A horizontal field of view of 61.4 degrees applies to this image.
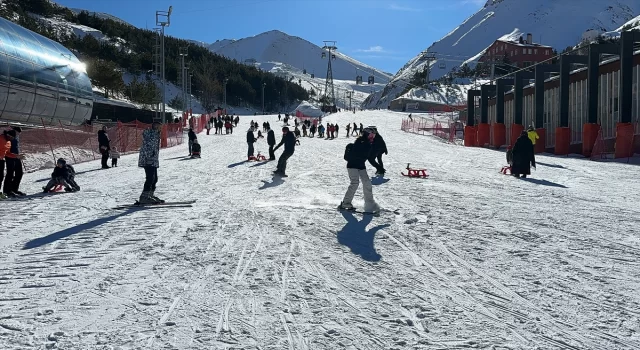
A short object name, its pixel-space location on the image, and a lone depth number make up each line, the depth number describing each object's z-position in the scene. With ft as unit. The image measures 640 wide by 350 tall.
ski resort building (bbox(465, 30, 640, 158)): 75.61
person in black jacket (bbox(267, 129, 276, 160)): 61.00
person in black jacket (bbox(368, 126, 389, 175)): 47.96
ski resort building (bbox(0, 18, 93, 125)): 67.92
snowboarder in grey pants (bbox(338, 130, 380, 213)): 29.50
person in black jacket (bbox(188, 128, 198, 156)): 75.72
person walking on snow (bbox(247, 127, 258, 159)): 67.53
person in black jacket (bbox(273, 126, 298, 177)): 49.88
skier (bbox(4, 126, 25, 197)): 35.78
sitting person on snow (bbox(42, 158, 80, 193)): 38.45
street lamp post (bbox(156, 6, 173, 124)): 114.21
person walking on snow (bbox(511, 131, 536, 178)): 49.78
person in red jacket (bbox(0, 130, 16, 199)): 34.86
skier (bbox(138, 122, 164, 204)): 30.58
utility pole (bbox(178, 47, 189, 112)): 145.44
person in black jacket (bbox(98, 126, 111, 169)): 57.36
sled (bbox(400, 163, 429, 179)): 50.81
